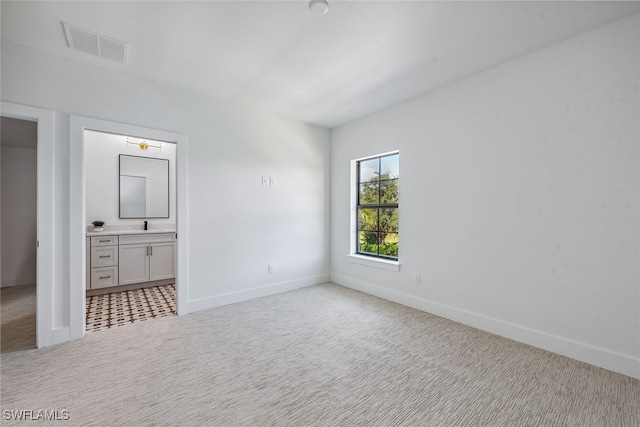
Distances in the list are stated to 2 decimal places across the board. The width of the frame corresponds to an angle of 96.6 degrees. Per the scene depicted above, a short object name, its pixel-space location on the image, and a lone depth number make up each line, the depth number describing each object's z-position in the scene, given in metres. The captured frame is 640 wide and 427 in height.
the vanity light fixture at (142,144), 4.89
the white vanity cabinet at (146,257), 4.30
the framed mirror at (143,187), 4.82
